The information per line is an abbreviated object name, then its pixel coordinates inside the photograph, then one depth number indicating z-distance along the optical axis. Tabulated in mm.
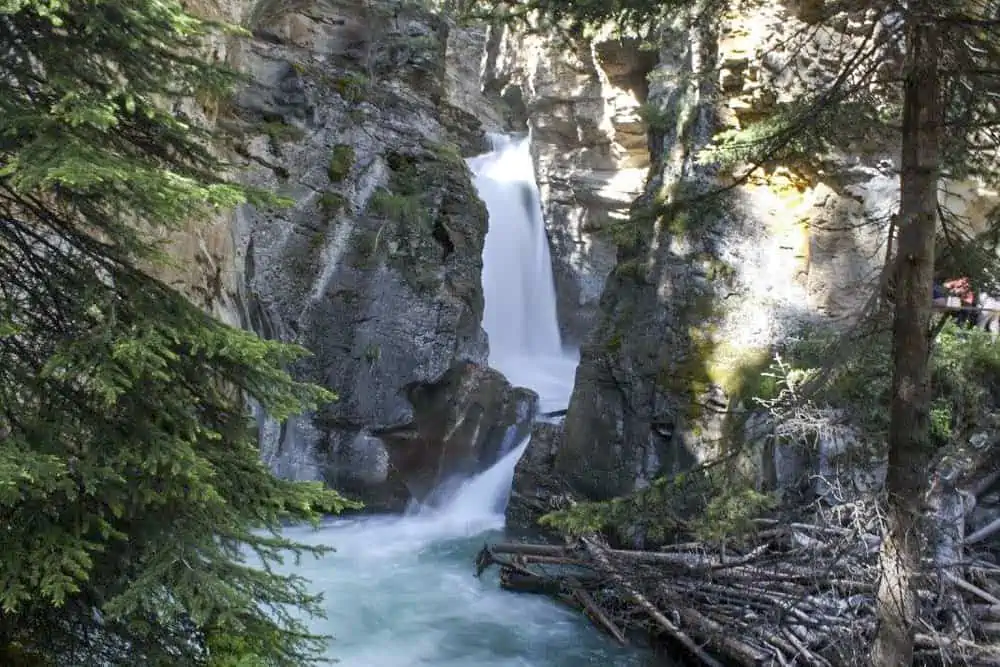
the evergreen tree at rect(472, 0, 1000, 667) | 4359
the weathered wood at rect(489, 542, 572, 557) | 10156
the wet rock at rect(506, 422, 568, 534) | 13805
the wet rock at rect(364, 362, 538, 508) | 15203
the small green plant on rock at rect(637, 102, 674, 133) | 13547
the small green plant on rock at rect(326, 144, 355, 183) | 16938
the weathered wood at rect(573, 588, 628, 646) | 8801
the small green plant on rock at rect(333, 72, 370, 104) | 17969
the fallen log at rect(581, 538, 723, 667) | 7375
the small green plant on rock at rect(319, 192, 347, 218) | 16531
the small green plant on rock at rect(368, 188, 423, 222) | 16703
